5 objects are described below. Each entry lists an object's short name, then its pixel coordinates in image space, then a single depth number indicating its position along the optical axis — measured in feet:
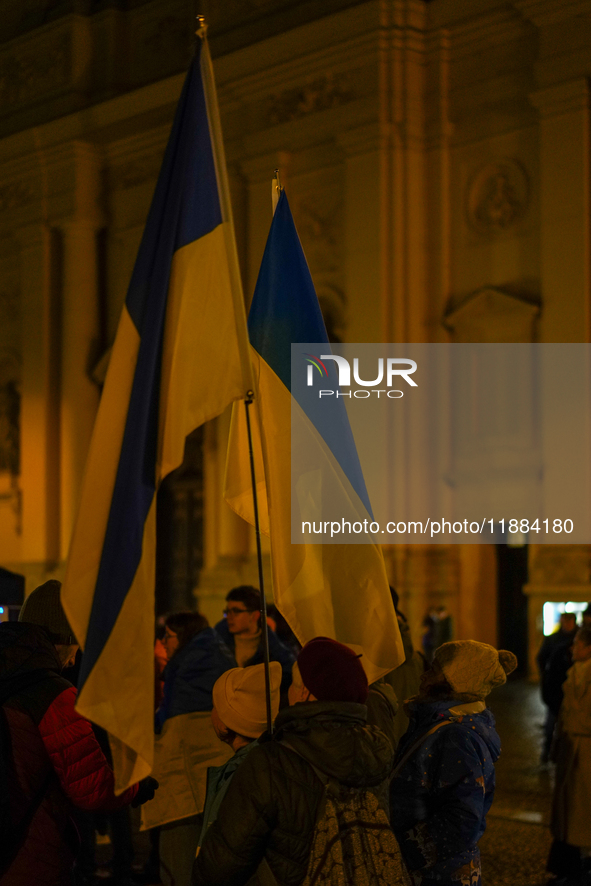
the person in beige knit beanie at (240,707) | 10.73
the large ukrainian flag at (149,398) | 10.18
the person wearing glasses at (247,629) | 20.83
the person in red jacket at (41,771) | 10.87
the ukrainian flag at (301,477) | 13.60
